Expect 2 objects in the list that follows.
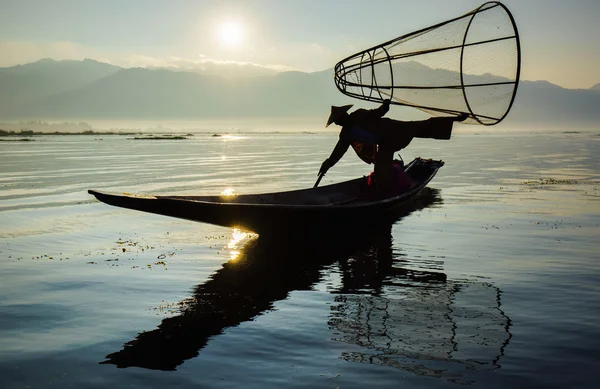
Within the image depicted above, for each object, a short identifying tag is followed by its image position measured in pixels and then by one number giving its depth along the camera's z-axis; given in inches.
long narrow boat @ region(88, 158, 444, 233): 373.7
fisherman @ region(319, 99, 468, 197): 533.9
